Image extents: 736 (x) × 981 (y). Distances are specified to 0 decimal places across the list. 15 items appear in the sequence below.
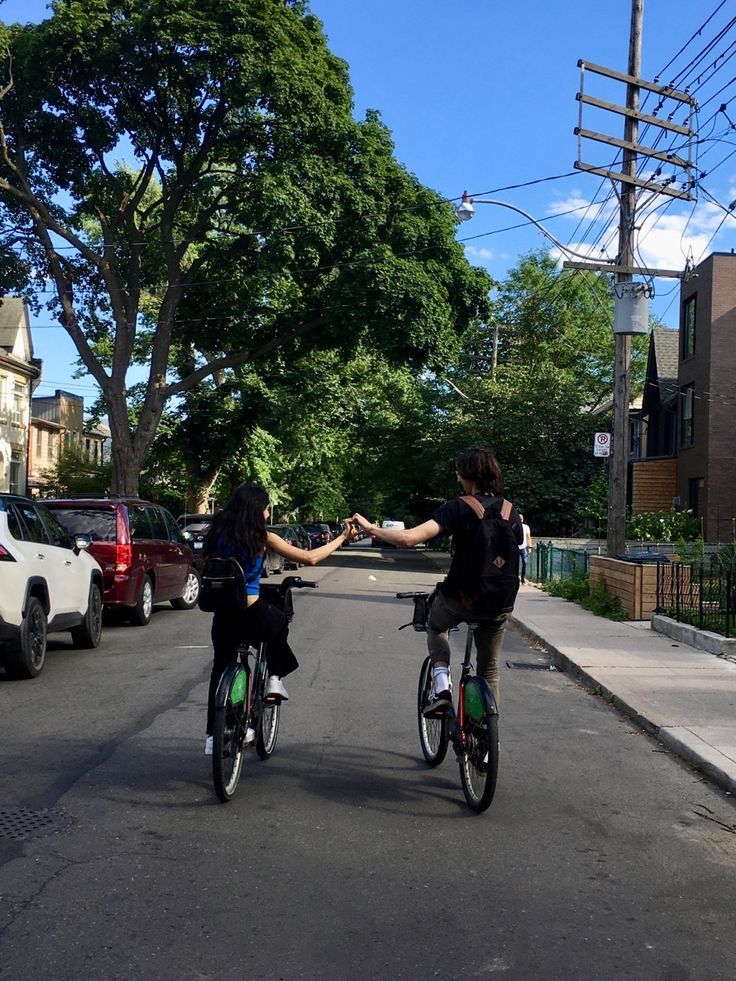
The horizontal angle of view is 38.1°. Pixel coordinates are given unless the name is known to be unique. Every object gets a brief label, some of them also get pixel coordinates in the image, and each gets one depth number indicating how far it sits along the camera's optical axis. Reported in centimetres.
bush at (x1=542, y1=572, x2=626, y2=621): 1711
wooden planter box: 1603
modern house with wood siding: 3086
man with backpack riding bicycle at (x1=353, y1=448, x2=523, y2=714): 584
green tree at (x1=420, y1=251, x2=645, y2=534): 3766
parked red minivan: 1412
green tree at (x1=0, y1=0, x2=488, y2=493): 2570
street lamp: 2162
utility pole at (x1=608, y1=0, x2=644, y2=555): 1892
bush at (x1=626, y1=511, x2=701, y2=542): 2817
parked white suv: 973
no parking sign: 2027
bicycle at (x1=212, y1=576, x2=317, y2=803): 571
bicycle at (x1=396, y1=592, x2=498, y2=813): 563
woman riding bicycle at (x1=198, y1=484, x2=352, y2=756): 613
